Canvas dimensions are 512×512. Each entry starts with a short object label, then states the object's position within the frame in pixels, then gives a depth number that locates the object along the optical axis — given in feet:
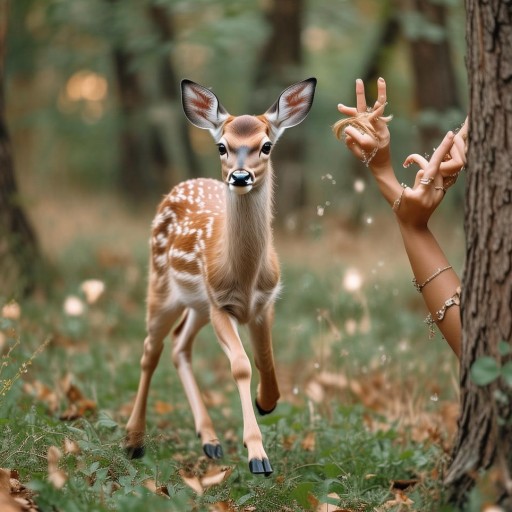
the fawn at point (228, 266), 28.40
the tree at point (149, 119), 87.04
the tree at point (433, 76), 74.02
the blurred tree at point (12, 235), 51.62
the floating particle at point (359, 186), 38.23
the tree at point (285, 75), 80.92
